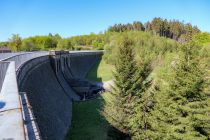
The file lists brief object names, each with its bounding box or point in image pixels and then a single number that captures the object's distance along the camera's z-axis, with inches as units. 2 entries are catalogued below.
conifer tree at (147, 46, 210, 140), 379.8
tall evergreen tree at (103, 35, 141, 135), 474.2
